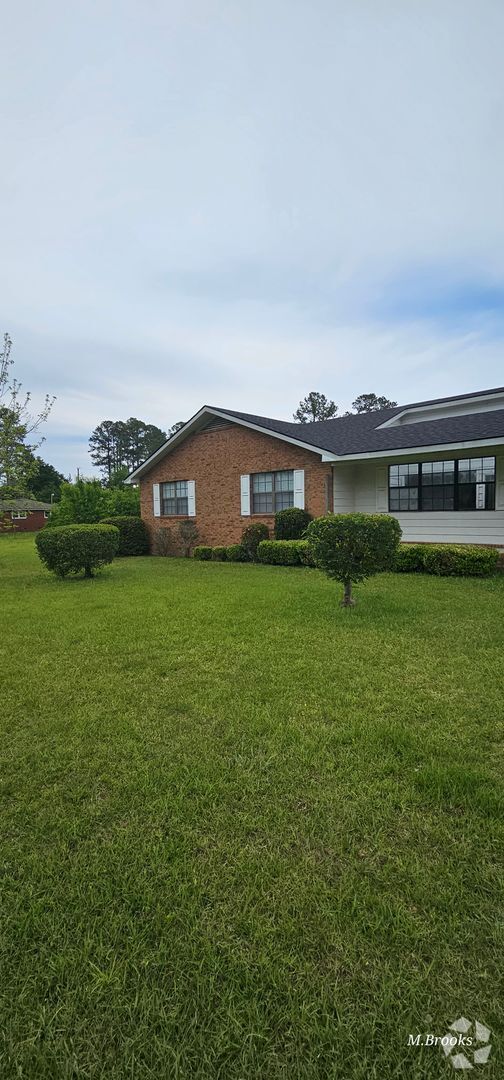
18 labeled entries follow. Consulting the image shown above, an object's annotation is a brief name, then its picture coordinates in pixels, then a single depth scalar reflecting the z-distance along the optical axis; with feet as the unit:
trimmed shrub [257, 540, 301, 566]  40.27
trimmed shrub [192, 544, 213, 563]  49.80
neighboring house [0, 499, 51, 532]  138.18
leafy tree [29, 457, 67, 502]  176.03
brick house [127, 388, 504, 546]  37.17
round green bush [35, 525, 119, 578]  34.73
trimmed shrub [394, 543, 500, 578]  31.94
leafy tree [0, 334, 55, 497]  38.29
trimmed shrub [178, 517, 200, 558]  53.47
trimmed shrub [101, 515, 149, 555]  57.57
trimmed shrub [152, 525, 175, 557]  56.13
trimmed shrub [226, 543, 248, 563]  46.96
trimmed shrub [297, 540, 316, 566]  38.86
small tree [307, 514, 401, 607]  21.88
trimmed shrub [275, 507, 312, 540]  42.96
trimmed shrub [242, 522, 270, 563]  45.85
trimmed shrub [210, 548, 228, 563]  48.24
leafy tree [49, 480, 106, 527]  67.31
